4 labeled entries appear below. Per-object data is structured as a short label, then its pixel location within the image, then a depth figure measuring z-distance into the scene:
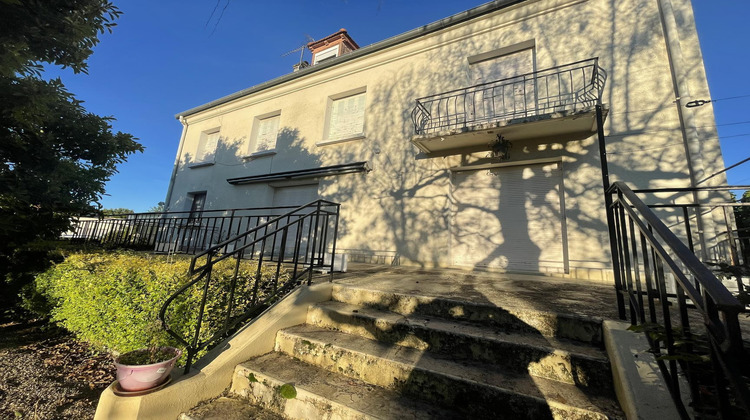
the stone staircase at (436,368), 1.54
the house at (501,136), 4.57
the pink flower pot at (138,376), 1.65
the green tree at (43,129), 3.87
